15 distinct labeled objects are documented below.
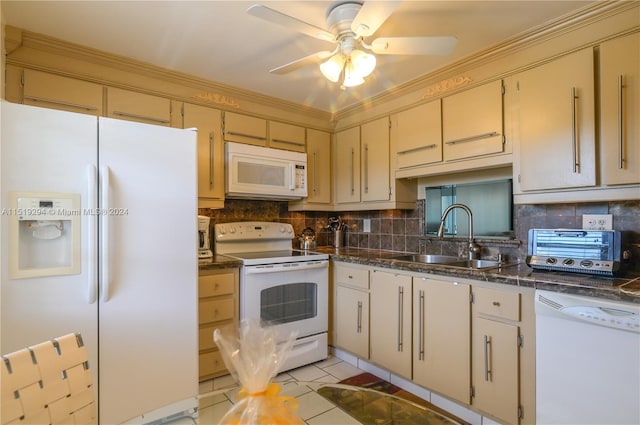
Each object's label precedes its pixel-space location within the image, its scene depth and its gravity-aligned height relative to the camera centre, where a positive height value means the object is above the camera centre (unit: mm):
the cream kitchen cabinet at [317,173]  3217 +403
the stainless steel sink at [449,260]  2338 -376
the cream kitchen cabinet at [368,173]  2826 +381
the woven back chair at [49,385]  814 -463
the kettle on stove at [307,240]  3152 -265
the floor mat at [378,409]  1083 -701
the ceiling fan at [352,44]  1471 +828
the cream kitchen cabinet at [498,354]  1644 -752
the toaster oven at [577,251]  1574 -199
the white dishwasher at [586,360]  1288 -634
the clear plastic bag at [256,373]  694 -356
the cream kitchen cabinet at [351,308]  2521 -776
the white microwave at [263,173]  2707 +361
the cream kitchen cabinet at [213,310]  2279 -695
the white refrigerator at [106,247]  1436 -166
